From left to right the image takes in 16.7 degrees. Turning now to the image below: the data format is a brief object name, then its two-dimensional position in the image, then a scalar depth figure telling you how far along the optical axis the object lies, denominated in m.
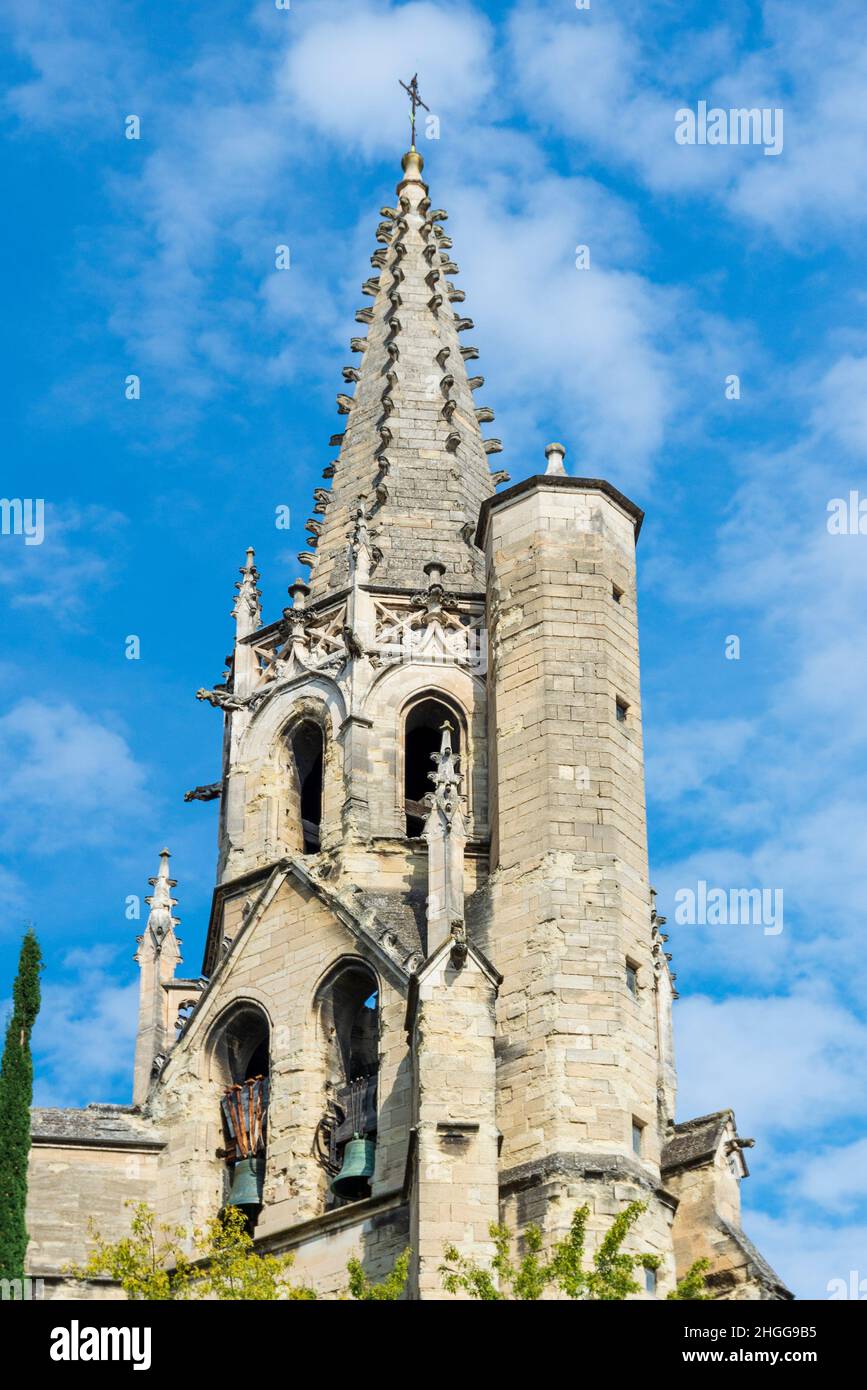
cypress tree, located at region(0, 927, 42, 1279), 30.97
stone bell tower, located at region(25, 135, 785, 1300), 34.97
